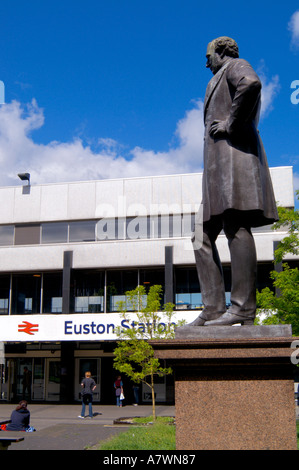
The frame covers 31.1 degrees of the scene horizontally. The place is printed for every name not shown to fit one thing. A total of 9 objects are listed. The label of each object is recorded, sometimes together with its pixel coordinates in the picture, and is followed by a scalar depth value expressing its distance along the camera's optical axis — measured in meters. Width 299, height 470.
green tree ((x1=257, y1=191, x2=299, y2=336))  15.70
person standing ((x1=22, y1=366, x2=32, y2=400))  30.73
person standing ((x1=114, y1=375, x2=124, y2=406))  26.44
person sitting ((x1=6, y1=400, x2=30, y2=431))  13.66
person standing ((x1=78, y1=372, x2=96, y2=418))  21.73
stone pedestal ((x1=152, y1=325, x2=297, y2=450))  4.07
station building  27.31
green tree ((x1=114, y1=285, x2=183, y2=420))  19.86
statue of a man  4.64
